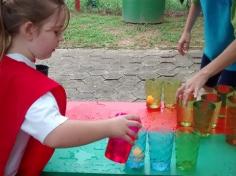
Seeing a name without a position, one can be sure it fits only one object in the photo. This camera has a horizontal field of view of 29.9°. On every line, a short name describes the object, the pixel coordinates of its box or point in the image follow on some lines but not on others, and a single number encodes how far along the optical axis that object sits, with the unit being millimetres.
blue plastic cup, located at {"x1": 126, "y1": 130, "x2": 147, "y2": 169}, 1581
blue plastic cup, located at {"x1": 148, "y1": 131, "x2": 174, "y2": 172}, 1569
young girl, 1269
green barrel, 7090
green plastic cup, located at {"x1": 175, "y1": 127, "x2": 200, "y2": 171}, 1574
